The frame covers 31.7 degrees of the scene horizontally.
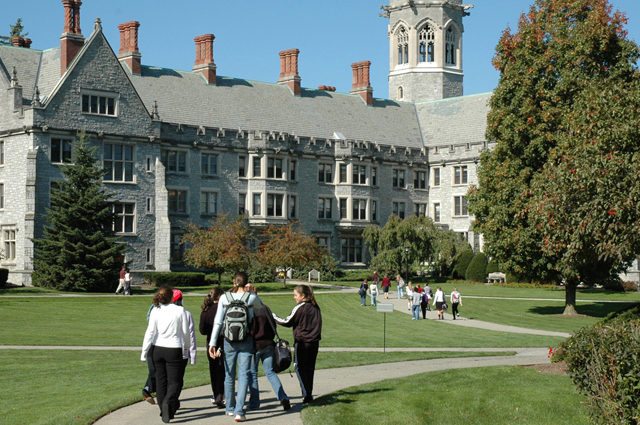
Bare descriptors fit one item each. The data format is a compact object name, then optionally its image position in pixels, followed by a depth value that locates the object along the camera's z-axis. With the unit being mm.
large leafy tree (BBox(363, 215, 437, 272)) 69938
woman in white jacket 15836
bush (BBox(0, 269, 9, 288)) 56031
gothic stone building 61531
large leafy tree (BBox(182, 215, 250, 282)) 59906
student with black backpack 15859
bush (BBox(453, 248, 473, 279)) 72625
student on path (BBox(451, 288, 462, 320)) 44875
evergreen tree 53438
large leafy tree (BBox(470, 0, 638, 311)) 44875
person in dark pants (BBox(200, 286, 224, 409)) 17016
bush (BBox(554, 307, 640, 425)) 13797
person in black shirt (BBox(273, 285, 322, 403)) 16859
